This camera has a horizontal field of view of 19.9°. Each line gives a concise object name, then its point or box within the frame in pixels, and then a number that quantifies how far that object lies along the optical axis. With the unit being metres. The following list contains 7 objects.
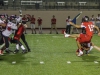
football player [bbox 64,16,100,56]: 11.12
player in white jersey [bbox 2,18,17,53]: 11.29
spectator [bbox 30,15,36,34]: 25.02
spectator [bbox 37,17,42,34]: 25.43
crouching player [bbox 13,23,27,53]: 12.72
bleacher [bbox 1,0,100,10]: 32.12
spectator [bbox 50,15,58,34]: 25.42
